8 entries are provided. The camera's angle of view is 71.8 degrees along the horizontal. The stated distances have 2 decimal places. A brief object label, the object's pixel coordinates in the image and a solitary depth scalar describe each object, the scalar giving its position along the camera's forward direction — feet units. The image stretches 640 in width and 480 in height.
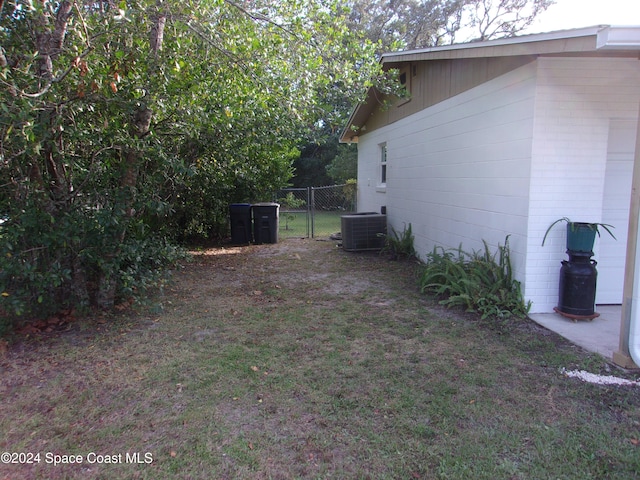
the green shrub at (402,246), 29.63
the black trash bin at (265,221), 36.11
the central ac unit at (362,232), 32.48
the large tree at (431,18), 96.22
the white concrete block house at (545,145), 15.51
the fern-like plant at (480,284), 16.63
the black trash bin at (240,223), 35.94
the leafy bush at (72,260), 13.60
